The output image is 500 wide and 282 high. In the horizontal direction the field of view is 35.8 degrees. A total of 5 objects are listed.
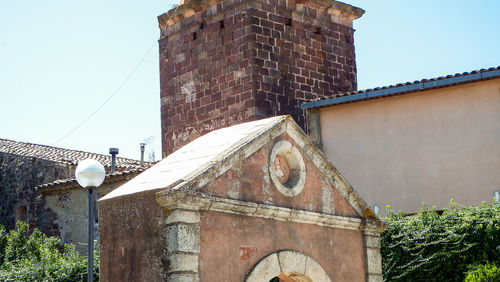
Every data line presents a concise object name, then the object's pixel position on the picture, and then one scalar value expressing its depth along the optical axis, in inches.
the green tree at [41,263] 543.8
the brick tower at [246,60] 666.2
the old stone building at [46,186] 762.8
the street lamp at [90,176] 327.0
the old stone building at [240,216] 272.7
